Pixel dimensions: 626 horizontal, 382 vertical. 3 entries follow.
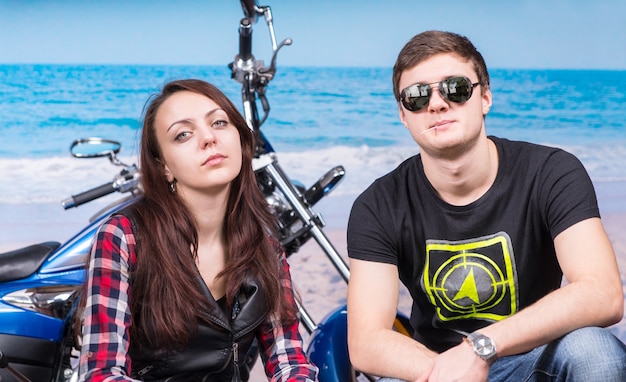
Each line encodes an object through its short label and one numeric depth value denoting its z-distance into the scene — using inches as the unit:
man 69.6
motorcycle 82.8
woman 67.5
